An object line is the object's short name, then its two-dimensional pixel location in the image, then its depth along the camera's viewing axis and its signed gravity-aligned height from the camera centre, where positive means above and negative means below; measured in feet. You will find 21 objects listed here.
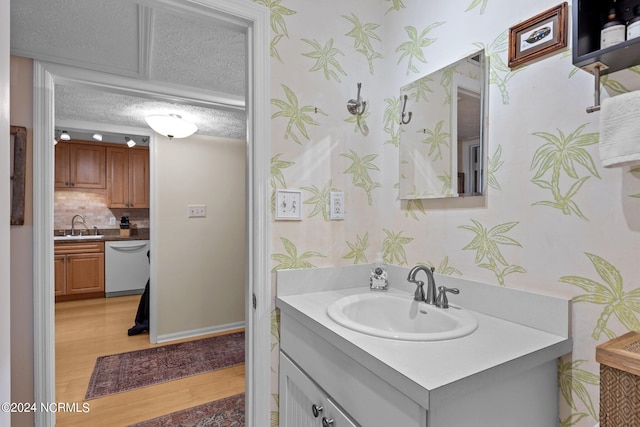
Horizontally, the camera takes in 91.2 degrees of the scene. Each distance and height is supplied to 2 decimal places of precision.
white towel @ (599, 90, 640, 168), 2.22 +0.59
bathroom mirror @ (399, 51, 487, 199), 3.67 +1.02
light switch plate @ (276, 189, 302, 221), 4.22 +0.05
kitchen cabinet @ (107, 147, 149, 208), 15.61 +1.56
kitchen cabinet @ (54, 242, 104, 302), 13.87 -2.87
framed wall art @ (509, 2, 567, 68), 2.91 +1.71
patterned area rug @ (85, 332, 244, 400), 7.42 -4.22
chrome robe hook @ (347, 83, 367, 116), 4.69 +1.56
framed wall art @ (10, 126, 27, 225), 5.20 +0.58
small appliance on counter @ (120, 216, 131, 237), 16.21 -1.02
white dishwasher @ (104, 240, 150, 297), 14.96 -2.90
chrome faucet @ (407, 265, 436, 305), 3.71 -0.94
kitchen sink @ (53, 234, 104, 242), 13.96 -1.41
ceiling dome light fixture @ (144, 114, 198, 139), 8.85 +2.39
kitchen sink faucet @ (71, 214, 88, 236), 15.69 -0.89
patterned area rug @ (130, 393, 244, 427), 6.00 -4.14
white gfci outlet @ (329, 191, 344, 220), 4.61 +0.06
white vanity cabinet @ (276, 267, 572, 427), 2.17 -1.24
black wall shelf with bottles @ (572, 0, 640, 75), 2.38 +1.41
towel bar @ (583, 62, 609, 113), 2.53 +1.10
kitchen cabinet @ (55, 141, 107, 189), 14.57 +2.00
